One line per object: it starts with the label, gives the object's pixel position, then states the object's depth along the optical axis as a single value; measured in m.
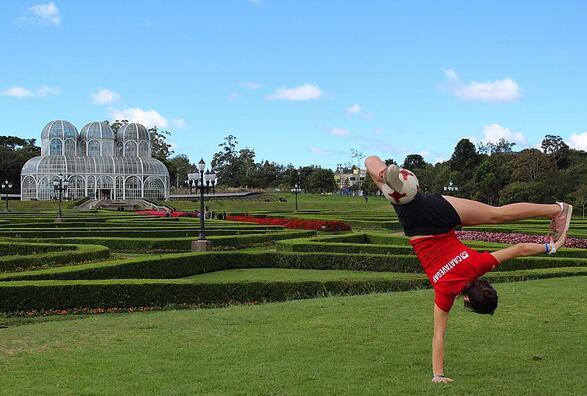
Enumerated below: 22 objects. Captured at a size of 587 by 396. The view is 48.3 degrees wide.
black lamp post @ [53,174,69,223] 39.68
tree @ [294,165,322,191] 114.94
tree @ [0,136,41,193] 80.26
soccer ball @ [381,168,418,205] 4.69
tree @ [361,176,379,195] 92.29
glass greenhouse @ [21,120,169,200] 65.06
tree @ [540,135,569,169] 75.75
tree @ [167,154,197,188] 100.44
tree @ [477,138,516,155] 104.88
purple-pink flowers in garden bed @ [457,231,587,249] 19.70
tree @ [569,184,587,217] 49.72
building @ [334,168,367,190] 146.68
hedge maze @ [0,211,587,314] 11.32
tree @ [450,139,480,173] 81.56
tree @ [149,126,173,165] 103.25
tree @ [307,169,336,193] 111.62
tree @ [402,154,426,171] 116.31
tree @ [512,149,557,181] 60.47
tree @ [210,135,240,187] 123.44
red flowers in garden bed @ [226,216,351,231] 29.25
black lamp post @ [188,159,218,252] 20.91
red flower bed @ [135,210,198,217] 41.10
